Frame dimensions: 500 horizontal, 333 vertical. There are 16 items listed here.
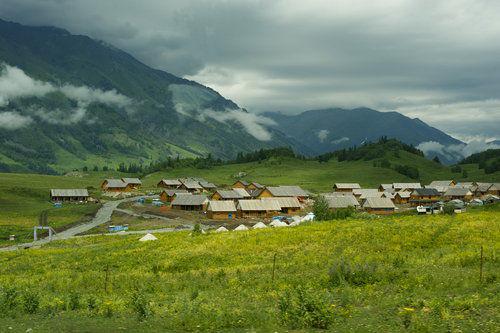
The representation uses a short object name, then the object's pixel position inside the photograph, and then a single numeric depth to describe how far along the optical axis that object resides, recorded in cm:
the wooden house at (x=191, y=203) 15862
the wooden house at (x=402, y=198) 19848
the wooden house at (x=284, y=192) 17650
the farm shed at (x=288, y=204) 15112
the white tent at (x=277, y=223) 9896
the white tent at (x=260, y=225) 9636
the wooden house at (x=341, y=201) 15062
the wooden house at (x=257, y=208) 14162
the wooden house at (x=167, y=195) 18562
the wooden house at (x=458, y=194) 19025
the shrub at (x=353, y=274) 3247
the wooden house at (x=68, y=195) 17750
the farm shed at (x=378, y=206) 15827
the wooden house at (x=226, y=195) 16925
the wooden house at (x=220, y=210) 13938
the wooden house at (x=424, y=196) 19262
